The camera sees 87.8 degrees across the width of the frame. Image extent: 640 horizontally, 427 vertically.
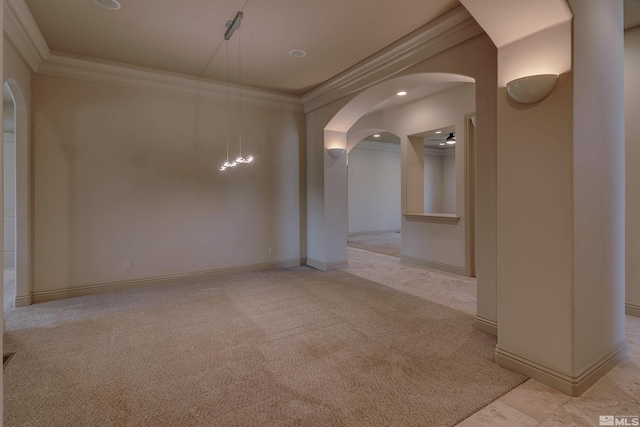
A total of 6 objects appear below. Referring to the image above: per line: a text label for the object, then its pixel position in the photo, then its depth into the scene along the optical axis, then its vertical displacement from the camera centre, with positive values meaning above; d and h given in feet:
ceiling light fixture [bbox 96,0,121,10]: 9.91 +6.33
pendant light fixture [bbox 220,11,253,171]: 9.83 +5.82
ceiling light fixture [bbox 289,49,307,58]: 13.21 +6.43
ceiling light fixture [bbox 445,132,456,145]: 25.41 +5.48
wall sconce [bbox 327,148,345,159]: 18.24 +3.26
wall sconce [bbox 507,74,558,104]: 7.22 +2.74
